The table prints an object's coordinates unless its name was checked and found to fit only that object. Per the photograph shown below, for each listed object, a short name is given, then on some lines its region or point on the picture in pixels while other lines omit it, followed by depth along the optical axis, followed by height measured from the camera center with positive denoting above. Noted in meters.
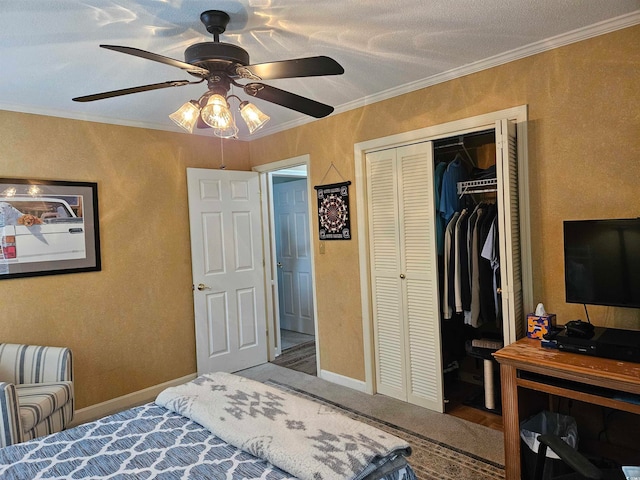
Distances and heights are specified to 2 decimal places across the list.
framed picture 3.03 +0.14
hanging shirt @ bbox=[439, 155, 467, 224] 3.15 +0.28
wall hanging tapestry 3.63 +0.19
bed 1.50 -0.83
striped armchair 2.51 -0.92
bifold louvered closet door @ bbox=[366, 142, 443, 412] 3.11 -0.34
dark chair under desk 1.38 -0.81
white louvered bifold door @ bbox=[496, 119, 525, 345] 2.47 -0.03
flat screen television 2.07 -0.21
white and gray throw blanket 1.48 -0.79
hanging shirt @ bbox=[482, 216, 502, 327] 2.82 -0.15
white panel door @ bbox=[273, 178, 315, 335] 5.65 -0.29
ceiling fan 1.66 +0.66
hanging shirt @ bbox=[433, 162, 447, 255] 3.17 +0.16
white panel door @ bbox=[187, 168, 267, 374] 4.00 -0.31
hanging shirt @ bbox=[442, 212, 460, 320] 3.10 -0.26
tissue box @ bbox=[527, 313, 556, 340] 2.38 -0.57
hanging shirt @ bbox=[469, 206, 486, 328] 2.95 -0.33
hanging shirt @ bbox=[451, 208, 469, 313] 3.03 -0.21
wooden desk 1.84 -0.73
